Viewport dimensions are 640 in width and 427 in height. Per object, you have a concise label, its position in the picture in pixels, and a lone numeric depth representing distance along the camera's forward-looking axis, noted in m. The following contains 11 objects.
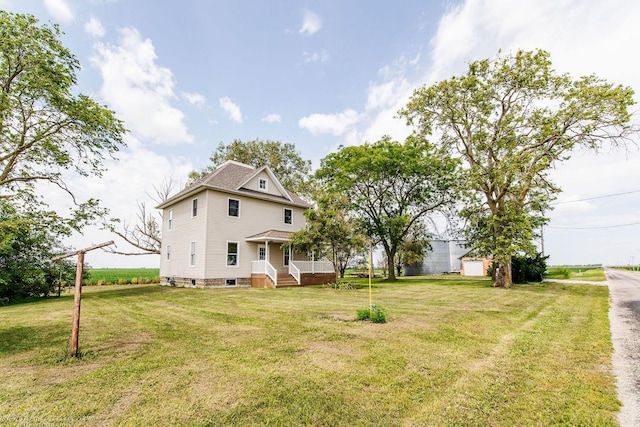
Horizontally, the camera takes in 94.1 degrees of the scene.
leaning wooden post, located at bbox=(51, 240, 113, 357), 4.75
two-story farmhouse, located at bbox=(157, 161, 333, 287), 17.64
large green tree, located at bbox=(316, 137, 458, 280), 23.03
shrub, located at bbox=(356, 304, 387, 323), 7.20
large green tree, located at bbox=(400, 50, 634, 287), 16.02
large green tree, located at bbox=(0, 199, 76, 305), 13.52
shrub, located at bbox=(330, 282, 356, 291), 17.30
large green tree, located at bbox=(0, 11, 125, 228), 12.71
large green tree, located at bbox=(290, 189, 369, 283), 17.22
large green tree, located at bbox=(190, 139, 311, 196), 31.27
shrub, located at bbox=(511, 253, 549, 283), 23.00
